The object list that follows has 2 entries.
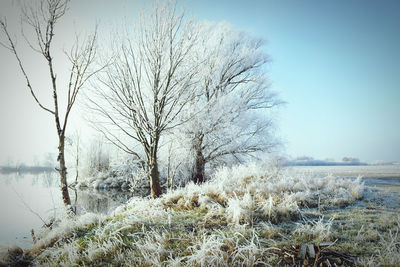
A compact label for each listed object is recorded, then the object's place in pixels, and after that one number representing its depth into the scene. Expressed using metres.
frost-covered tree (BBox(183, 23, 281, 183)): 9.27
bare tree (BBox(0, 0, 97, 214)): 4.54
